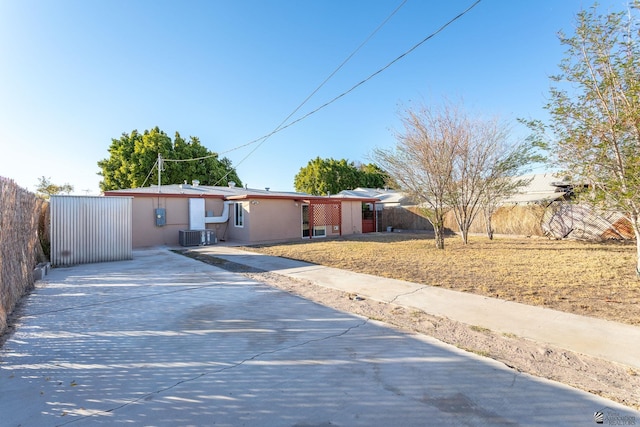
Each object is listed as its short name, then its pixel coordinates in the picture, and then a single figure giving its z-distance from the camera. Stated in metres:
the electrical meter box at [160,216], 14.31
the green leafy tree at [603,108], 5.66
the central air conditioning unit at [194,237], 14.13
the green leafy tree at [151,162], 25.61
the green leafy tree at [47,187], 27.27
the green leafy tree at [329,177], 37.94
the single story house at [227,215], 14.27
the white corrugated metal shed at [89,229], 8.71
